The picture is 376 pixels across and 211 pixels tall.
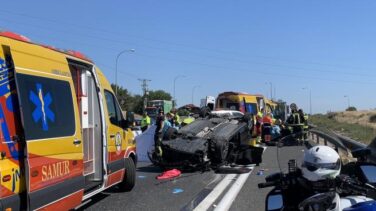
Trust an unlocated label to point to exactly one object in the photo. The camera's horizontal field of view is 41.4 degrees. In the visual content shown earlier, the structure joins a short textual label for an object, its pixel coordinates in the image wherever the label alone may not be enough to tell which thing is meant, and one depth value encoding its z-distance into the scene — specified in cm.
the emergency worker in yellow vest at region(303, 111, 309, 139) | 1888
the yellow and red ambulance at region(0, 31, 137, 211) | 558
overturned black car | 1304
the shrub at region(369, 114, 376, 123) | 8038
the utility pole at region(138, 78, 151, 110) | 10444
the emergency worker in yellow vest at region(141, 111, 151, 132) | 2136
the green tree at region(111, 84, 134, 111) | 10612
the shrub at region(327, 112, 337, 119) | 10584
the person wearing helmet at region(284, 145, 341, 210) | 372
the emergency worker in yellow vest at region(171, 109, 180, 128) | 2045
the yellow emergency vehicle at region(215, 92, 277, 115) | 2602
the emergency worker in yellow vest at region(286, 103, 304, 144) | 1883
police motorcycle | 340
